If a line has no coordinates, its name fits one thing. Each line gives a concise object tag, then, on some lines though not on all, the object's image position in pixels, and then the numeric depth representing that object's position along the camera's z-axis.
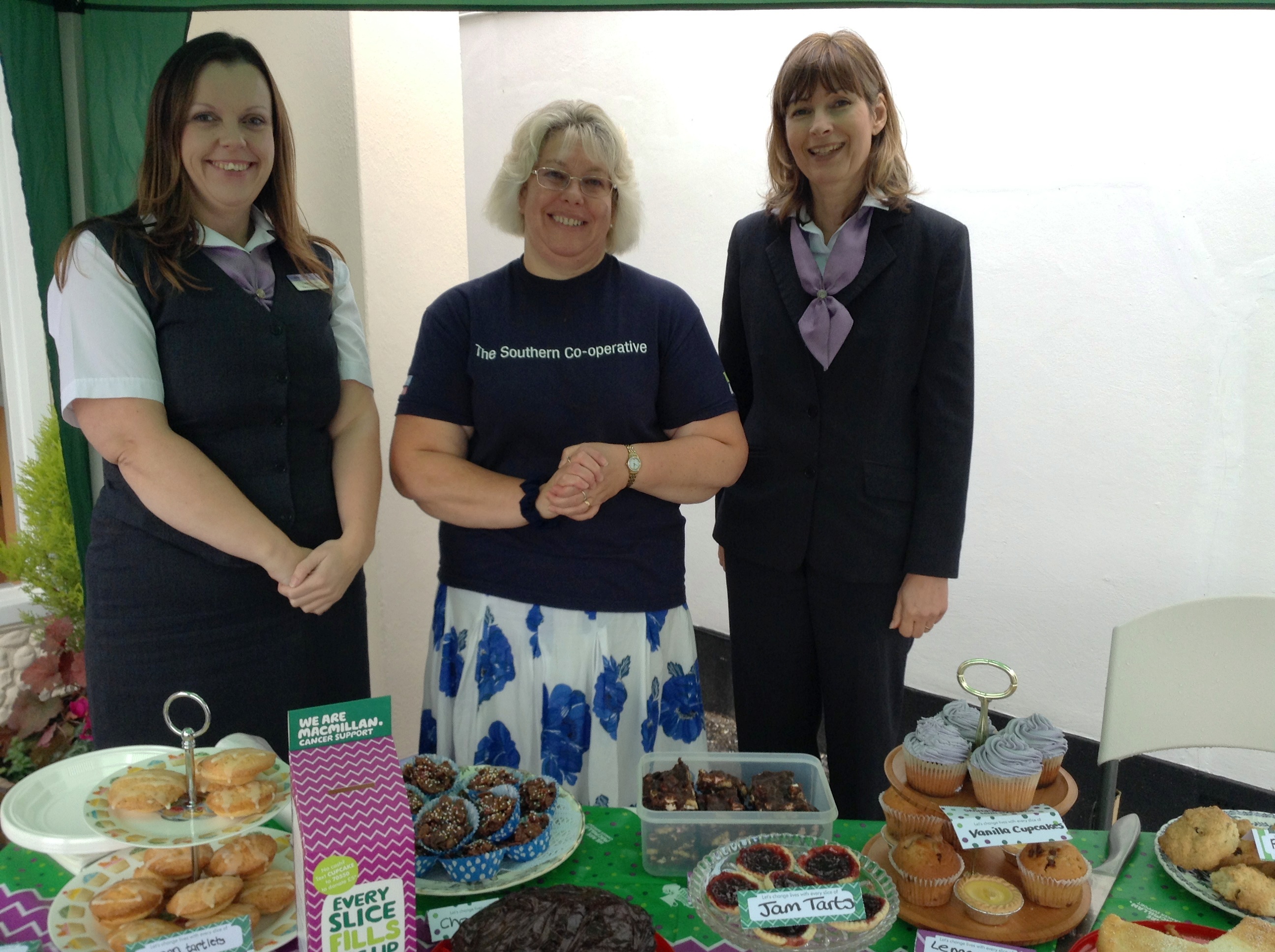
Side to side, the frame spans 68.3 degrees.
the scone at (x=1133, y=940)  1.00
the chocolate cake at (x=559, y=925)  0.94
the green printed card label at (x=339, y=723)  0.94
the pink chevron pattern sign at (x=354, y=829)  0.86
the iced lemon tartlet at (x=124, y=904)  1.01
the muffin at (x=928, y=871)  1.11
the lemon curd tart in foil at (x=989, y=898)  1.10
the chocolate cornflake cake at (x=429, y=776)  1.31
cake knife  1.11
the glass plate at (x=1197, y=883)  1.14
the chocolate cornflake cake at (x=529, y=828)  1.19
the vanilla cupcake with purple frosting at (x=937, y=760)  1.17
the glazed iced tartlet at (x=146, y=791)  1.02
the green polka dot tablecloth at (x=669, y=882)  1.12
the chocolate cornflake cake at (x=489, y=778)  1.31
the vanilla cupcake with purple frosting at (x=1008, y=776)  1.14
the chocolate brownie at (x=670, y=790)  1.23
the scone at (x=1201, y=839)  1.20
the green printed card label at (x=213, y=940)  0.95
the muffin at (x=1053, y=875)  1.11
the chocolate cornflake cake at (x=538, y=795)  1.28
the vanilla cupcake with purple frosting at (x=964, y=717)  1.23
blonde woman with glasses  1.78
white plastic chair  1.63
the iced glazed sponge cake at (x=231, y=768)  1.06
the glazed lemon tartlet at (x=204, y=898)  1.00
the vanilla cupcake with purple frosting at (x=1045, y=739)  1.18
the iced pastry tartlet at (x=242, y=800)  1.02
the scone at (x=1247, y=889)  1.12
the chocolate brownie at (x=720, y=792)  1.25
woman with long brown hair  1.51
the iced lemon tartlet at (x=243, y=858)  1.07
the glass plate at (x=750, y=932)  1.00
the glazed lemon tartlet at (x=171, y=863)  1.06
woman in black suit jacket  1.88
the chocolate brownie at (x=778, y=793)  1.24
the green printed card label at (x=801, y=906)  1.00
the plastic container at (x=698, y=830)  1.20
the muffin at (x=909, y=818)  1.17
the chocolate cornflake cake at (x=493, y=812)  1.19
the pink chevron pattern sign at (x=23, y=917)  1.09
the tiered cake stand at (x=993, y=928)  1.09
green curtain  1.75
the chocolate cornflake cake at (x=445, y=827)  1.15
